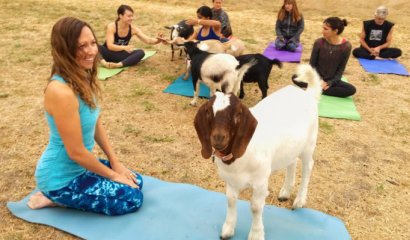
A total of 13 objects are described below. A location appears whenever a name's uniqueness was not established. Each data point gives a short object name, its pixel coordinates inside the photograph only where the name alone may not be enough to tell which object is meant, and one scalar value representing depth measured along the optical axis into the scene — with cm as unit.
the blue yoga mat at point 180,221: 324
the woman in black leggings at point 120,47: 736
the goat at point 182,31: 732
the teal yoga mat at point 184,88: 648
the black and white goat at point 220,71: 562
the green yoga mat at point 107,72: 697
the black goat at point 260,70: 584
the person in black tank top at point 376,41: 826
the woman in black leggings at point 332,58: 611
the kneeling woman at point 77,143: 277
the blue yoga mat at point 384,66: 765
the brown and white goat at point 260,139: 234
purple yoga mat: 815
